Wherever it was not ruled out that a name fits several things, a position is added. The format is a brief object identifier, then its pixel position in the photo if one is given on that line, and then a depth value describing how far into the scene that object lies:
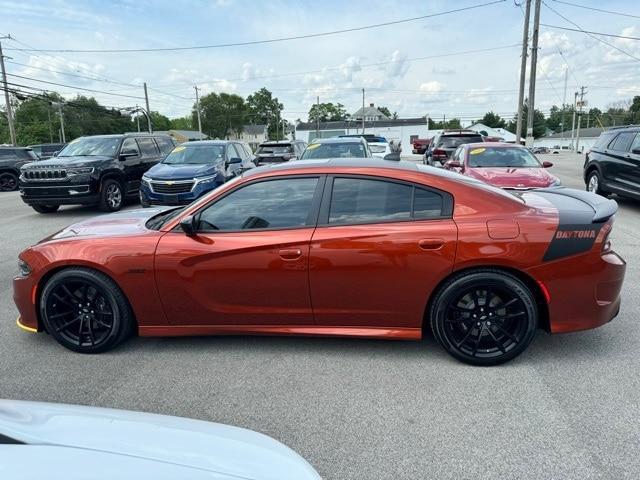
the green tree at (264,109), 127.69
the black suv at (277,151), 15.36
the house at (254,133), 120.88
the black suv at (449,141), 16.89
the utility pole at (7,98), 34.66
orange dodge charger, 3.45
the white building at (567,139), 90.12
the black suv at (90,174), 10.65
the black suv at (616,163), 9.73
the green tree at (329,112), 120.19
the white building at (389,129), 80.44
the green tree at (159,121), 128.12
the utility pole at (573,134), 82.19
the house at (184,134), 100.96
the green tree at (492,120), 115.31
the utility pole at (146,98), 57.61
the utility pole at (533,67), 21.94
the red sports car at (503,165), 8.56
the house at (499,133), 84.06
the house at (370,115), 93.46
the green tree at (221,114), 110.00
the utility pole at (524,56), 23.92
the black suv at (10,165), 19.36
